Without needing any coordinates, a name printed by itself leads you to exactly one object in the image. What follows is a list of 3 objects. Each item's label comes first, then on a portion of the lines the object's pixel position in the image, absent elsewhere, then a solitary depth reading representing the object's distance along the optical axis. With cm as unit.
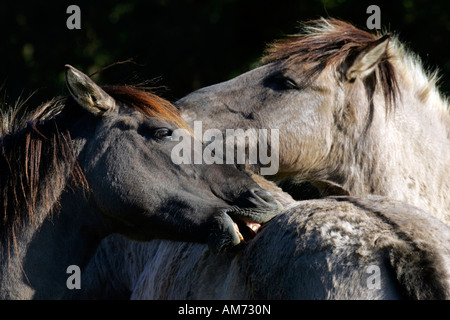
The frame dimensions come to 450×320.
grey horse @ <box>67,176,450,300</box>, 484
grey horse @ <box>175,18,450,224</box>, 786
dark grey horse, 612
